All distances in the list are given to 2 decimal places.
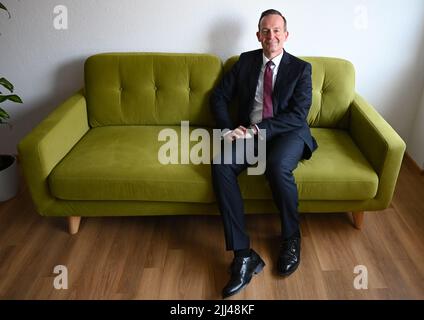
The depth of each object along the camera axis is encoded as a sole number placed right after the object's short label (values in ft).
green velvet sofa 5.26
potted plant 6.50
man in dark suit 5.16
